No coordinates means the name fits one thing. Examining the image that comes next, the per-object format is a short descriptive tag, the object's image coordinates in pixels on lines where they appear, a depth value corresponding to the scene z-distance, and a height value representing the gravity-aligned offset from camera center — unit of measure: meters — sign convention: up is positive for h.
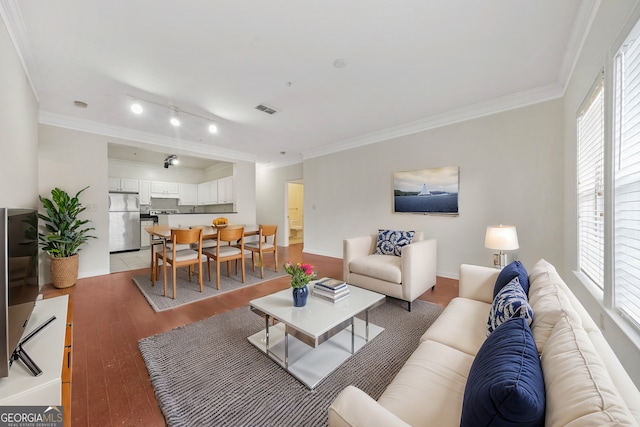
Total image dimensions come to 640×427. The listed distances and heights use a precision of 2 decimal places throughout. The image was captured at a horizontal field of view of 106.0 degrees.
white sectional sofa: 0.54 -0.47
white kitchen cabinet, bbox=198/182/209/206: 7.36 +0.65
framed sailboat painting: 3.65 +0.35
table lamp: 2.46 -0.28
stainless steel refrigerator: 5.80 -0.21
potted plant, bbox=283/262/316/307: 1.83 -0.53
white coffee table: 1.60 -0.83
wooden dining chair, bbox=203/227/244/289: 3.35 -0.56
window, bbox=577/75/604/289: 1.77 +0.21
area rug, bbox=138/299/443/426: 1.36 -1.12
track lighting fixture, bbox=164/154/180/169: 5.83 +1.29
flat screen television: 0.97 -0.31
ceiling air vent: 3.35 +1.48
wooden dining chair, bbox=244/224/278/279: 3.86 -0.55
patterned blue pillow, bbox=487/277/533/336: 1.08 -0.45
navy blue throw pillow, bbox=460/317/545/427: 0.59 -0.47
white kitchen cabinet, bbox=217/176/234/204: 6.28 +0.62
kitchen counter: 4.79 -0.12
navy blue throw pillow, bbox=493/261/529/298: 1.50 -0.42
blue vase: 1.84 -0.64
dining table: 3.24 -0.29
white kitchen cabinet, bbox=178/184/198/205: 7.47 +0.59
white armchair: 2.61 -0.65
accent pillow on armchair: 3.23 -0.39
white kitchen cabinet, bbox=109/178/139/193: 6.19 +0.76
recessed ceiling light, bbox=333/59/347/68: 2.37 +1.50
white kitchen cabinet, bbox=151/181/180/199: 6.90 +0.69
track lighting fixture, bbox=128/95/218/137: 2.98 +1.44
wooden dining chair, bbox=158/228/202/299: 2.96 -0.53
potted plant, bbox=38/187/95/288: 3.37 -0.33
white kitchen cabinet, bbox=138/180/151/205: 6.65 +0.61
